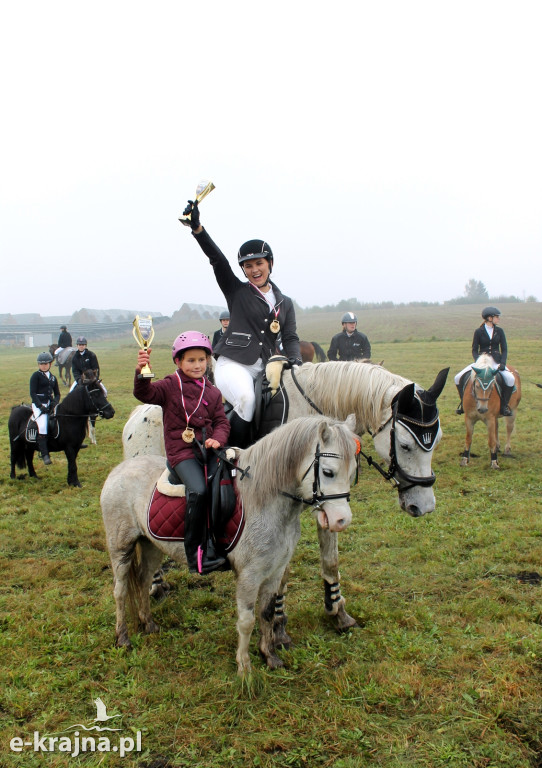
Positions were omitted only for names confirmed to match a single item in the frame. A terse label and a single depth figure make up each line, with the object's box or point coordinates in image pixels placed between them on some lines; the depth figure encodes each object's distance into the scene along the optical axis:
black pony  9.49
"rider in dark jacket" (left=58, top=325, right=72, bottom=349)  22.48
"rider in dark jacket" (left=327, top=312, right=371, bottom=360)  12.52
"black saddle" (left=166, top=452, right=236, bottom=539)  3.59
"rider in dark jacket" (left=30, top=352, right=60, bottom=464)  9.47
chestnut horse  9.96
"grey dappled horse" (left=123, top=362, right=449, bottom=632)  4.18
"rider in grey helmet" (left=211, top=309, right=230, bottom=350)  13.00
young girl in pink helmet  3.58
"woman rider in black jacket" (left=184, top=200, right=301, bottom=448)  4.48
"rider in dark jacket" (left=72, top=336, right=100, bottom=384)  12.18
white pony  3.29
